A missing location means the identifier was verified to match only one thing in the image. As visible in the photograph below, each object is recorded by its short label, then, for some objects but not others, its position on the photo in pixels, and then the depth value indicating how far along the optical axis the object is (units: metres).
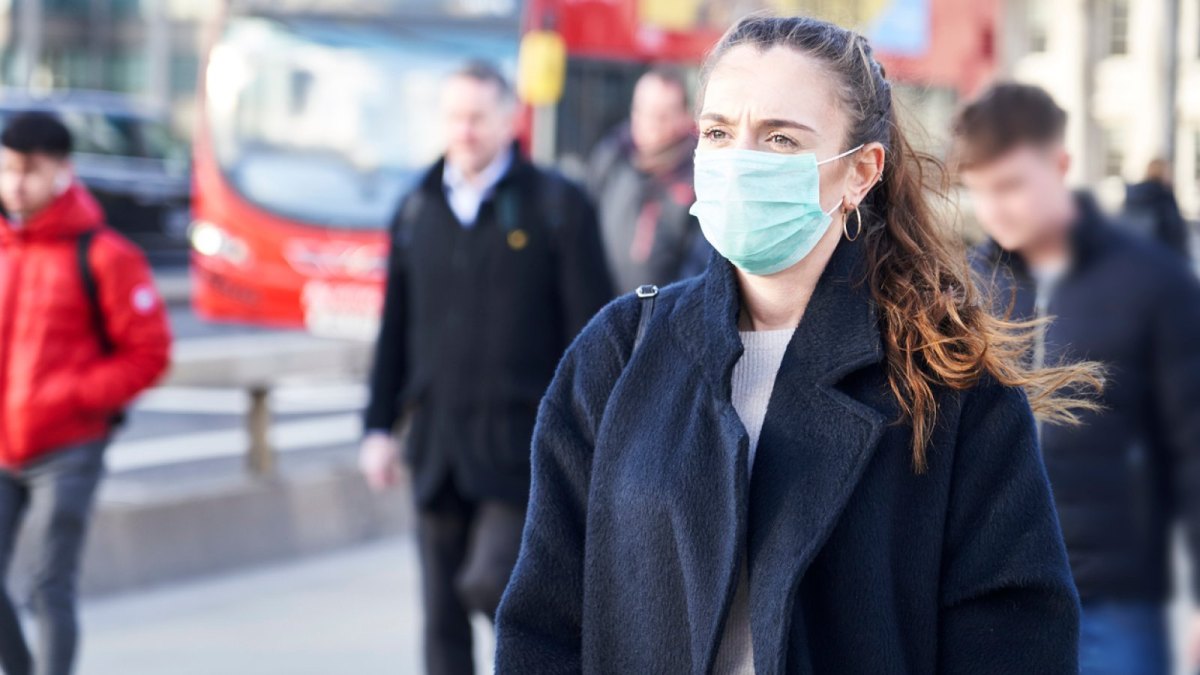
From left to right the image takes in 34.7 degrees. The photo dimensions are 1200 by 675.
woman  2.43
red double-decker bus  13.56
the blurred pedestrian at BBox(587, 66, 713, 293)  7.50
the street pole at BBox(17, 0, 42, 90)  36.53
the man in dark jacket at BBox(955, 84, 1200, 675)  3.87
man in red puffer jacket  5.41
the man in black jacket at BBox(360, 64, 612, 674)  5.30
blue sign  17.44
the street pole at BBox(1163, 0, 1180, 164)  12.12
